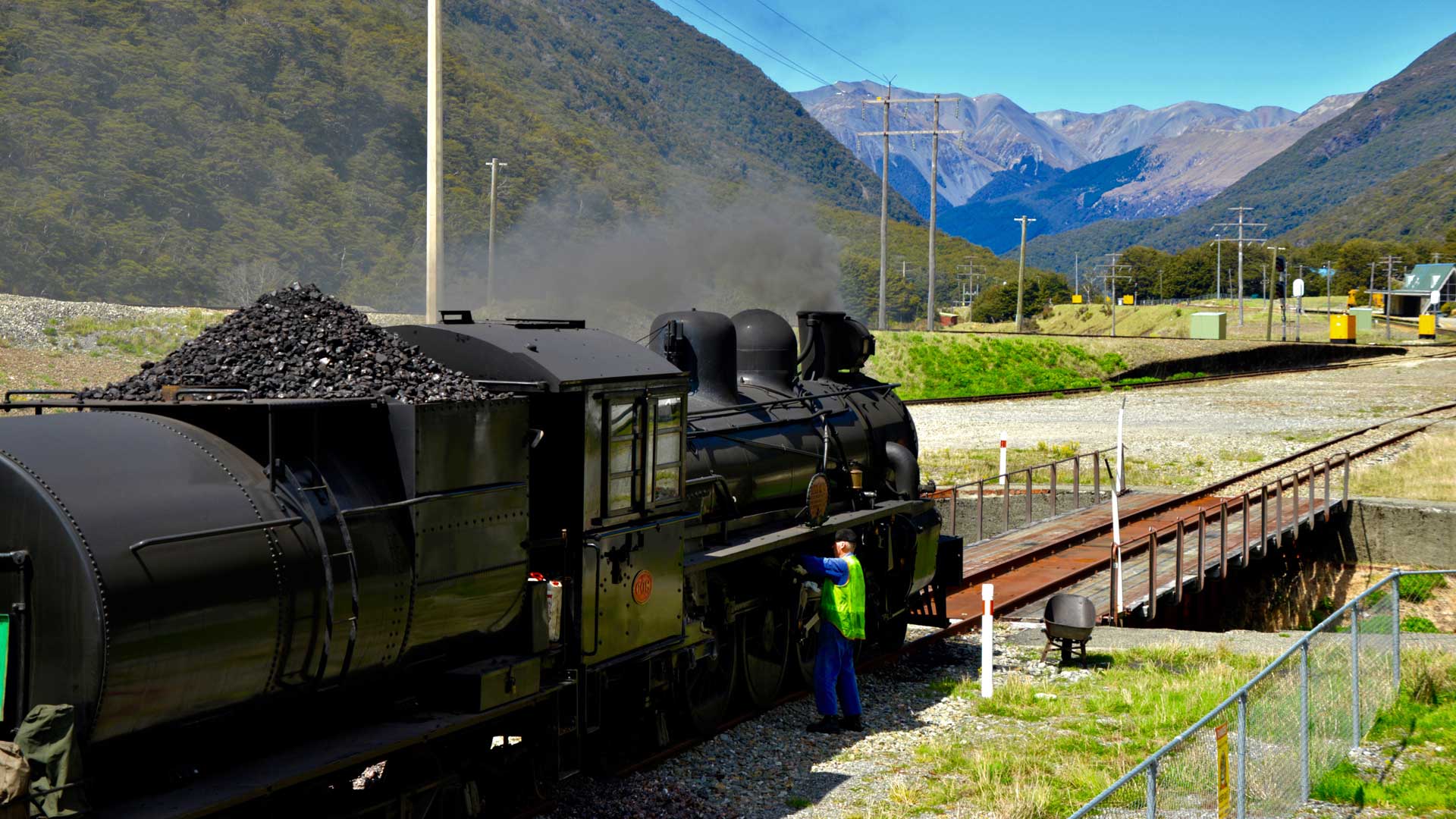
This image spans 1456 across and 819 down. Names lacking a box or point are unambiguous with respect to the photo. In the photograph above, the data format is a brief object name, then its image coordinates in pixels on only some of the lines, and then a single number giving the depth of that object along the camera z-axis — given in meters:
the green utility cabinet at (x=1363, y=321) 96.56
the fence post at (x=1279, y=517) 23.38
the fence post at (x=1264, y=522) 22.80
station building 129.57
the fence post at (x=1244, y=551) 21.92
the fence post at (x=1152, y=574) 18.22
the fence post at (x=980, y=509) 23.00
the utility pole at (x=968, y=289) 126.00
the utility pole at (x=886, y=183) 56.60
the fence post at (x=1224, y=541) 21.08
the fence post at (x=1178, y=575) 19.30
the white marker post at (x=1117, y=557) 17.77
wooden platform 19.38
